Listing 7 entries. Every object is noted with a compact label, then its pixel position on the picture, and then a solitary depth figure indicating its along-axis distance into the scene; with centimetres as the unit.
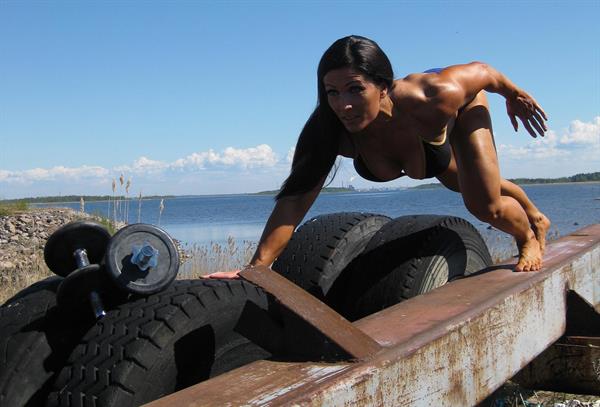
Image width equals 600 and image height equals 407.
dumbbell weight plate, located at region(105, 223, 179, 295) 211
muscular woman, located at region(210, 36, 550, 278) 288
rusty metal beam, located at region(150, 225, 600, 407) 155
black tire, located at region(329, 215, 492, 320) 345
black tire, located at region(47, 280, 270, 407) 197
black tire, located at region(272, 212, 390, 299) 357
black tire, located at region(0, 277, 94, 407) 231
